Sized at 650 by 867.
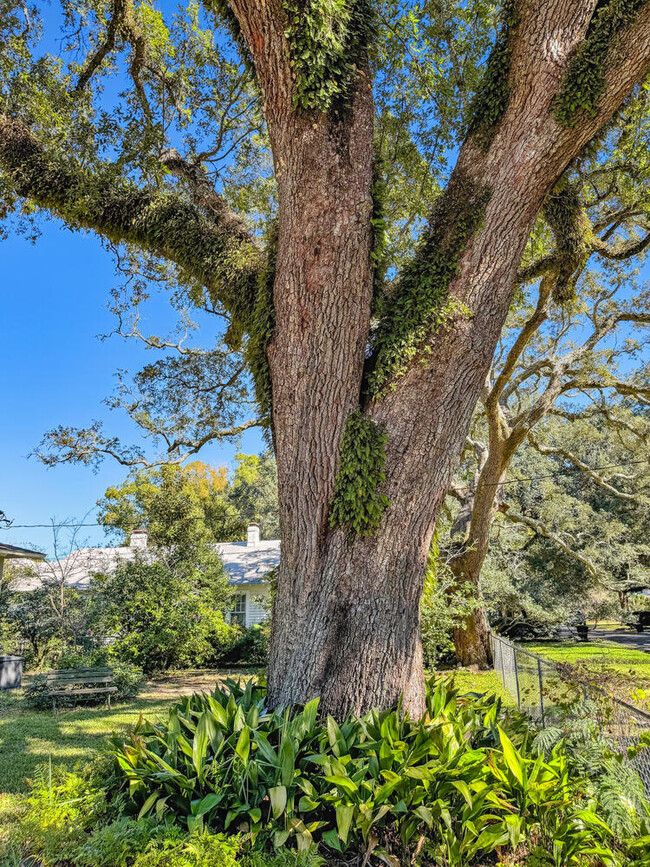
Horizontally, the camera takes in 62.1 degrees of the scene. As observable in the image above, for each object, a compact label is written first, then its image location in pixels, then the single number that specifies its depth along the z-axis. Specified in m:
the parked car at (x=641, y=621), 23.20
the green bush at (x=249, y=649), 14.94
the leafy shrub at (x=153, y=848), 2.45
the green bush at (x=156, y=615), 11.82
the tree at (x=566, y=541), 14.82
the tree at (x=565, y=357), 7.59
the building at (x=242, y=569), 17.14
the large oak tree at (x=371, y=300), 3.88
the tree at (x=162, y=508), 13.60
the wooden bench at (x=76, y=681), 9.23
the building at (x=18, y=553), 12.43
